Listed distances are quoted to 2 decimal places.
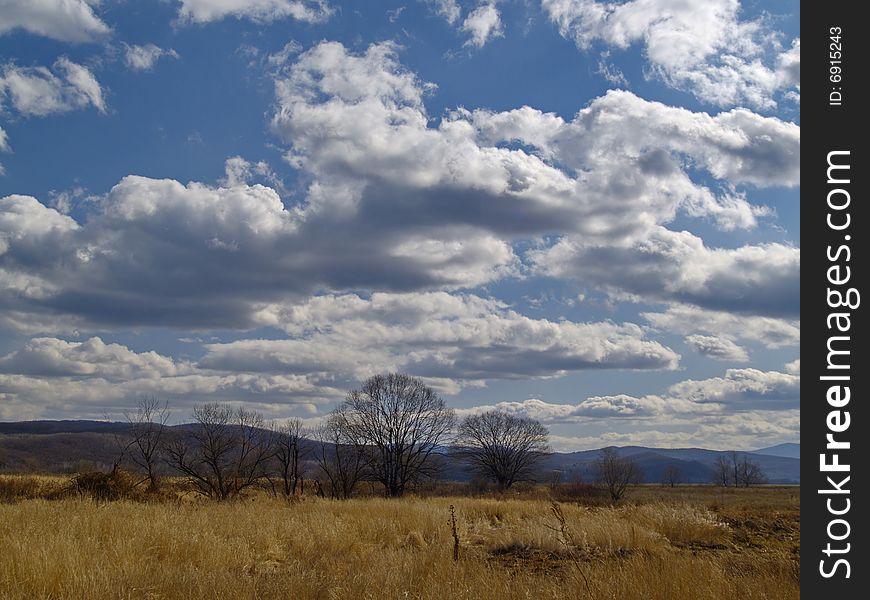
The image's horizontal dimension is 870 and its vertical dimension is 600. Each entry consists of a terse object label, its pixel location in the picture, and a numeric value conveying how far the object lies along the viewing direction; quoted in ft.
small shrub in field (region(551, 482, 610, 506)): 192.54
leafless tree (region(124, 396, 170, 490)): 132.36
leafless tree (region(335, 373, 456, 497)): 227.61
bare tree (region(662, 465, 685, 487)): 469.65
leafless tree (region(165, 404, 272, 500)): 126.88
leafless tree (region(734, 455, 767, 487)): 526.16
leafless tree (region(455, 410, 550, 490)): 327.06
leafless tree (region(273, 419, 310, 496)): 165.58
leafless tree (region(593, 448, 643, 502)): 221.66
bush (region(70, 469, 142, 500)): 85.76
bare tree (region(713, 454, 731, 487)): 538.63
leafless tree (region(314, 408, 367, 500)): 170.60
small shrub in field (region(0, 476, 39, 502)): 88.03
